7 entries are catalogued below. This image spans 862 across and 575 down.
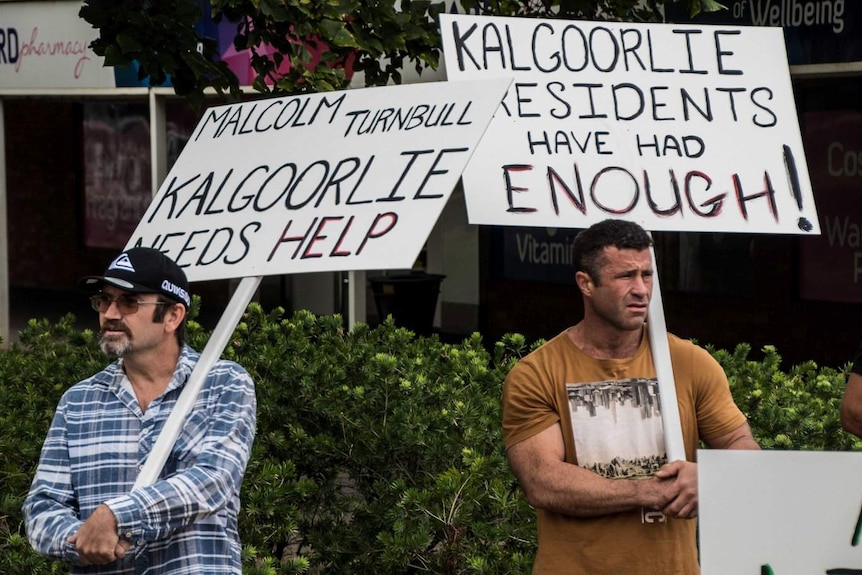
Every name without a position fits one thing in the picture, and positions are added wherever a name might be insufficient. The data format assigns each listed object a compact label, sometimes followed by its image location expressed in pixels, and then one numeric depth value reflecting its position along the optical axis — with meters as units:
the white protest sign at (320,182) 5.76
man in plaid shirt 5.13
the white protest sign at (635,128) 6.66
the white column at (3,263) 23.02
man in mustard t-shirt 5.37
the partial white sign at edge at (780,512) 4.75
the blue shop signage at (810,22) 16.10
